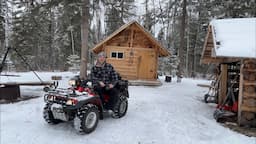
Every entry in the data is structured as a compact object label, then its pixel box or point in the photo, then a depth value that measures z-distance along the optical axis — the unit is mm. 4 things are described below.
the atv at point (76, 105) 3565
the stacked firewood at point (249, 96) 4776
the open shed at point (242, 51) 4583
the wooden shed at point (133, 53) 9850
